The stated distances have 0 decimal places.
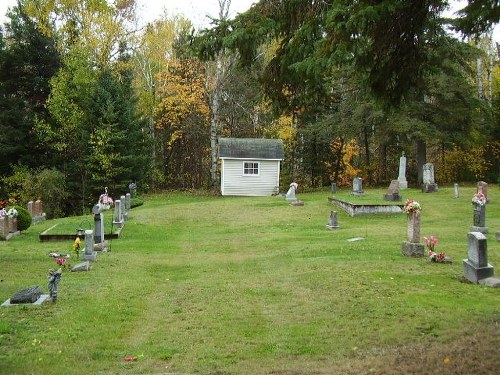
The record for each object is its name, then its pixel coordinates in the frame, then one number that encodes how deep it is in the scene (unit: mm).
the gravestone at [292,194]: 28306
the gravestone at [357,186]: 27562
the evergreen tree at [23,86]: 33344
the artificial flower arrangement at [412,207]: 13594
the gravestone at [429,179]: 29500
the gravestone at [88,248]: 13906
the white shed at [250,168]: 34938
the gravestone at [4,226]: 18625
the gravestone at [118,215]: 20469
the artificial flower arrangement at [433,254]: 12219
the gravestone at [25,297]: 9031
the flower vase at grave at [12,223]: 19312
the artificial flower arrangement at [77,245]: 13336
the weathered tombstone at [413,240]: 13062
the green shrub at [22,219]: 19969
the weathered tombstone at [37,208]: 25988
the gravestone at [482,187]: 21231
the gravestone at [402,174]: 32156
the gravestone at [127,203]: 25650
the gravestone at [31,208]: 25594
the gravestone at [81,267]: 12469
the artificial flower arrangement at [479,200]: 15750
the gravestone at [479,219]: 15961
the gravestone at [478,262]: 10148
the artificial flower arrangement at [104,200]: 21547
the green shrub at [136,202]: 29203
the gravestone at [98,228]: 15961
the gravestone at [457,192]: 26784
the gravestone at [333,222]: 19000
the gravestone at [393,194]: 24016
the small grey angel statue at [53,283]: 9219
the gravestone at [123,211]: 22800
